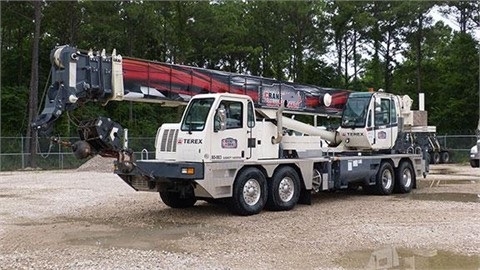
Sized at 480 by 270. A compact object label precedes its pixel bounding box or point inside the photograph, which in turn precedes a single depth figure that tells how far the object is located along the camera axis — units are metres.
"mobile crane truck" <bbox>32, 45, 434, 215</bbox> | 11.05
